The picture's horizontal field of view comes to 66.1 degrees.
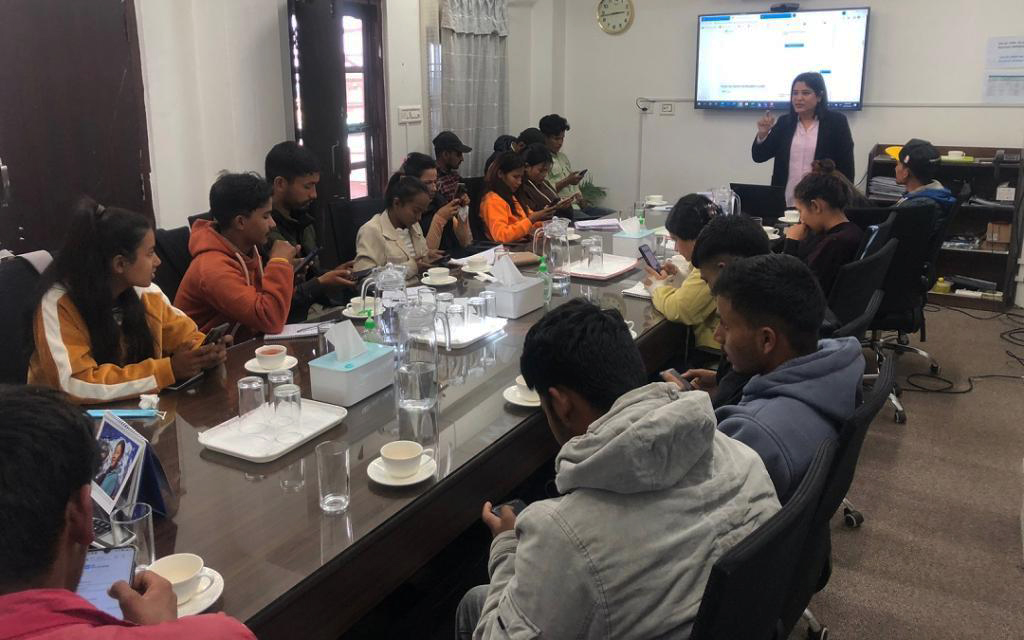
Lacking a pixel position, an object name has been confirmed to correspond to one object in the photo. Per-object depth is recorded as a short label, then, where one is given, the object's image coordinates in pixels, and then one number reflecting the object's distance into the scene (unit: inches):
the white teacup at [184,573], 44.8
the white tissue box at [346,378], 71.8
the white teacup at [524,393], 74.0
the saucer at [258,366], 79.8
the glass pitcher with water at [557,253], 114.5
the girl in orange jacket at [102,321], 72.5
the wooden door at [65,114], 125.0
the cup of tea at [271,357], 80.2
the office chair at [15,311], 78.5
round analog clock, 251.6
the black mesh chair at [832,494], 49.9
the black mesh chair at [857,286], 103.9
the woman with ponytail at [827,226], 120.6
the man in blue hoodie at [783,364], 54.4
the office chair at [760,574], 35.6
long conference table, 48.6
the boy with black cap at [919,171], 155.3
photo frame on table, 51.1
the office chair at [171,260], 112.5
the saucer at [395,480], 58.7
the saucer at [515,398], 73.2
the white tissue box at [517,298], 98.9
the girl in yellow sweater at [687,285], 101.3
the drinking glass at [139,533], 47.7
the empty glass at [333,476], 55.4
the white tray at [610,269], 123.3
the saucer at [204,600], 44.1
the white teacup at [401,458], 59.0
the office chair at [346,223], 142.7
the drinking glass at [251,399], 68.6
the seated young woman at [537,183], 176.1
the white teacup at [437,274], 116.7
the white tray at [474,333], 89.3
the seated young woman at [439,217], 146.1
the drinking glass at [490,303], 99.2
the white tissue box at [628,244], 139.3
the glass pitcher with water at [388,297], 88.8
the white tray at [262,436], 62.4
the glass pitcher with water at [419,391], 66.9
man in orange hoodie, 93.4
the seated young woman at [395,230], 129.5
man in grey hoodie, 39.7
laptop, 175.0
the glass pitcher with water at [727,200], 162.6
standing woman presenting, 177.9
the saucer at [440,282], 116.0
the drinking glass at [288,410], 66.2
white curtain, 213.6
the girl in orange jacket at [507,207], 160.1
